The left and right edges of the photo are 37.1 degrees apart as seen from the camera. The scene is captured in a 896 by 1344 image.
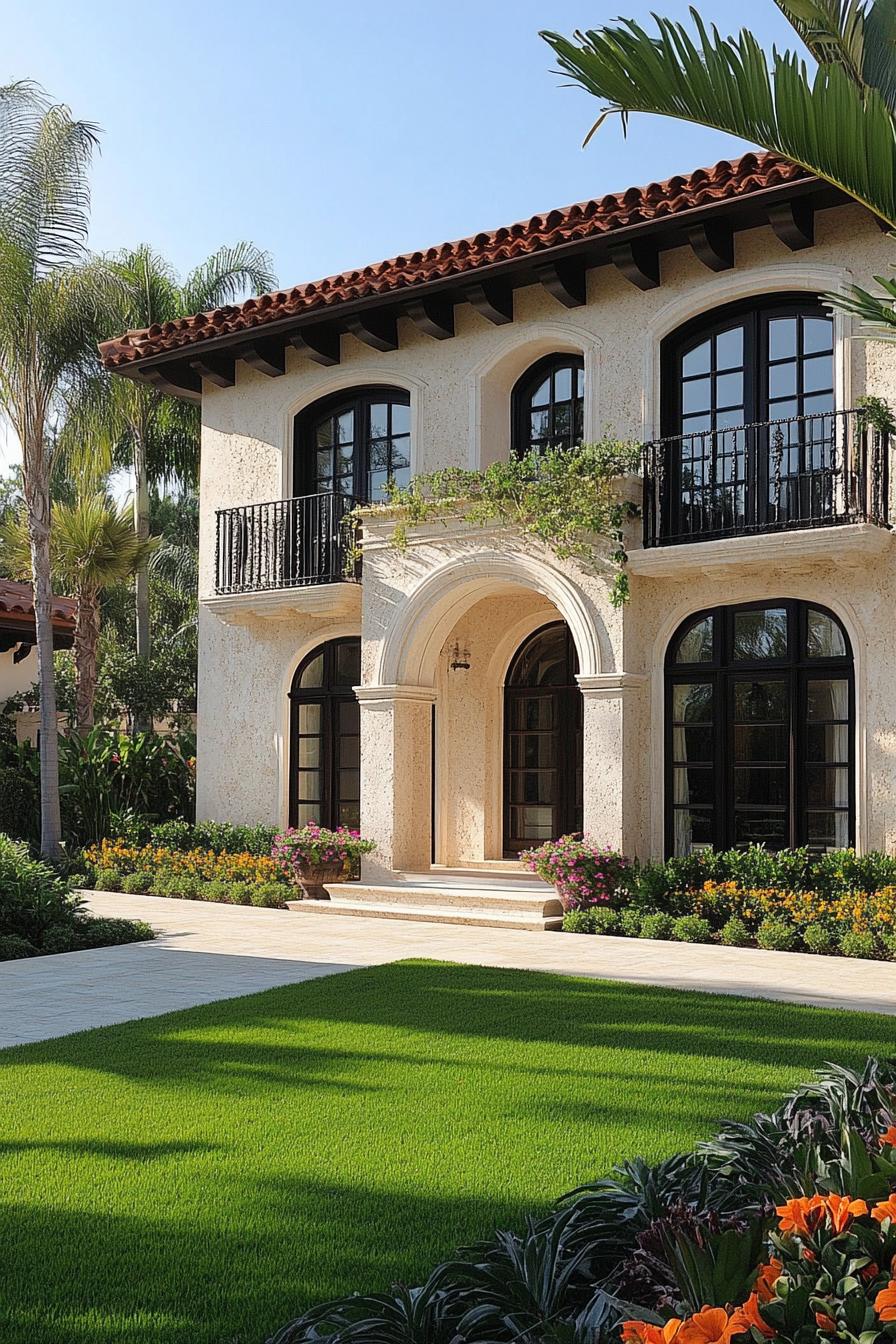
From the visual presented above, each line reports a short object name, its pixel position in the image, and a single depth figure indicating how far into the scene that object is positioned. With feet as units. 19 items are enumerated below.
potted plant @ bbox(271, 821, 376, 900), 50.52
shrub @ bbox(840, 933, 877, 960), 37.22
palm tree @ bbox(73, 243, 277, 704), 84.69
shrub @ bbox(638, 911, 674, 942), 41.22
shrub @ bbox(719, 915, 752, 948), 39.63
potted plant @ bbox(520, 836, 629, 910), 44.04
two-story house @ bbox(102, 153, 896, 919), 42.91
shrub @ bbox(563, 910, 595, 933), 43.14
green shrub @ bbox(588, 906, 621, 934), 42.63
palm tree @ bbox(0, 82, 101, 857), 51.78
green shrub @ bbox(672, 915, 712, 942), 40.34
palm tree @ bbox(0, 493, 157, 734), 80.74
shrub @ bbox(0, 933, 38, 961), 37.09
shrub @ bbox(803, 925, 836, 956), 37.96
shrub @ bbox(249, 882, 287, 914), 50.55
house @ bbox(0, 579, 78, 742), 69.26
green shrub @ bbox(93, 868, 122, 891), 55.11
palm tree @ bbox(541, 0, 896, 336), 17.33
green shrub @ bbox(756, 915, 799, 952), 38.70
